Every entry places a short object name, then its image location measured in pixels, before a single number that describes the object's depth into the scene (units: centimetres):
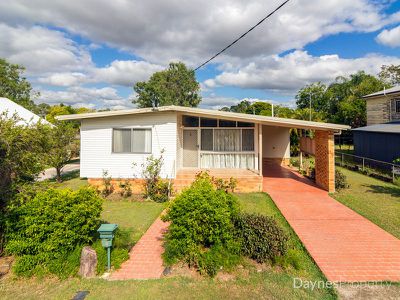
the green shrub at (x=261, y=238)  502
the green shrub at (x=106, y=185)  1100
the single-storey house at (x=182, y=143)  1064
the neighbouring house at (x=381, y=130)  1585
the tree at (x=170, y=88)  5262
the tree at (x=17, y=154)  515
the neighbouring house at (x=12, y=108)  2111
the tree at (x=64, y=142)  1319
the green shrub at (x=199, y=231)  495
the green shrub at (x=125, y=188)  1071
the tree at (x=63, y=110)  4831
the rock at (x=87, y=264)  470
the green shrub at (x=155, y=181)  1019
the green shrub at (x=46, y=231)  468
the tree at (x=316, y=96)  4901
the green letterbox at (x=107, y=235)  472
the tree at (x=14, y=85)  3862
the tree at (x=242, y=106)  6862
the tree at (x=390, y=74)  3228
